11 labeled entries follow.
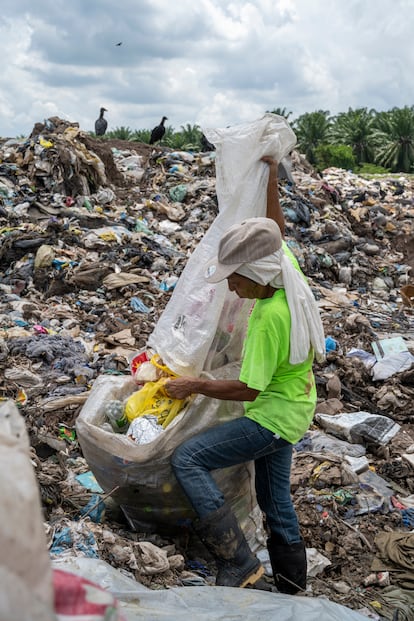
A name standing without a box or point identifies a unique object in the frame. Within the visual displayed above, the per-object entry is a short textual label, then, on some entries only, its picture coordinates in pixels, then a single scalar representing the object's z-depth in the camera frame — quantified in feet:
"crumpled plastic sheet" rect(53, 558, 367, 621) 7.30
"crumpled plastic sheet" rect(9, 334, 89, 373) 18.39
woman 8.41
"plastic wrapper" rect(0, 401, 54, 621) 2.81
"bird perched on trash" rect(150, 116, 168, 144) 52.90
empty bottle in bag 10.35
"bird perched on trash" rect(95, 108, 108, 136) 55.31
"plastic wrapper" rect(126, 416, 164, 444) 9.57
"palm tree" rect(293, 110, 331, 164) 134.10
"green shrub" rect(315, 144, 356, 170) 114.21
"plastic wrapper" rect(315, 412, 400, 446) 15.40
